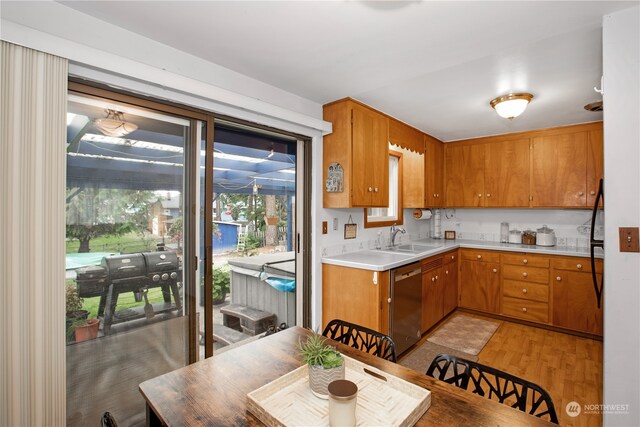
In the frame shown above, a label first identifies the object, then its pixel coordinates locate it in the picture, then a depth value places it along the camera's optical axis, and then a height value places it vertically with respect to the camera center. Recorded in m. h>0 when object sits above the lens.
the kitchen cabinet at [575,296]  3.25 -0.89
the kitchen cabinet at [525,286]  3.53 -0.86
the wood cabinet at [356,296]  2.57 -0.73
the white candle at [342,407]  0.88 -0.56
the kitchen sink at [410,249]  3.51 -0.42
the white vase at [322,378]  1.07 -0.58
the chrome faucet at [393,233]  3.89 -0.24
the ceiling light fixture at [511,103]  2.60 +0.96
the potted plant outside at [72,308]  1.65 -0.51
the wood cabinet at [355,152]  2.73 +0.58
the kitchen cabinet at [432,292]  3.24 -0.87
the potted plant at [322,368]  1.07 -0.54
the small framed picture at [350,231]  3.24 -0.17
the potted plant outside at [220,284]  2.27 -0.53
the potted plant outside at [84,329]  1.68 -0.64
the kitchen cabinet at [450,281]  3.74 -0.85
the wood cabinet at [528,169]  3.49 +0.58
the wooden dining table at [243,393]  0.97 -0.65
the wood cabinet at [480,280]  3.85 -0.85
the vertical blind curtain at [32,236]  1.35 -0.10
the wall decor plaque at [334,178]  2.77 +0.33
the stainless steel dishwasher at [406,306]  2.67 -0.85
